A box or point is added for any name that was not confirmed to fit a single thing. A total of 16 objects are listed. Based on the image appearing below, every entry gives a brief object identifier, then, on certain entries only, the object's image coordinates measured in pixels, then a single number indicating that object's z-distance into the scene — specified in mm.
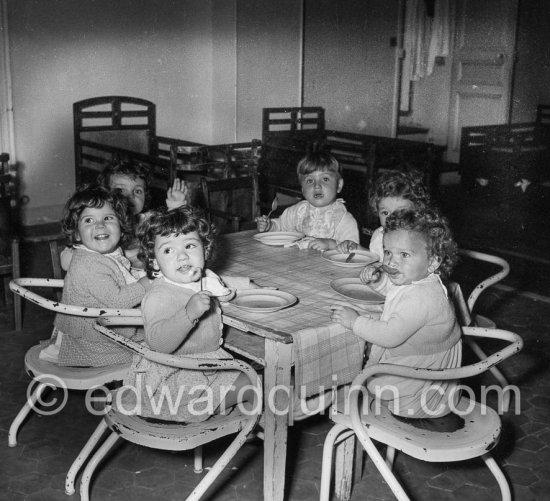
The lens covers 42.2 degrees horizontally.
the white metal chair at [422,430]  1887
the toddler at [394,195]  2846
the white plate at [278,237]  3058
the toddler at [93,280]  2420
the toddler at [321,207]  3273
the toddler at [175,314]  2078
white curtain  7781
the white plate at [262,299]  2234
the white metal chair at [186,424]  1872
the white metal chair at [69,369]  2154
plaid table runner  2041
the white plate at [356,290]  2311
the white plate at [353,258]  2717
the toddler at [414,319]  2045
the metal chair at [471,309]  2607
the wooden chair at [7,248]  3742
